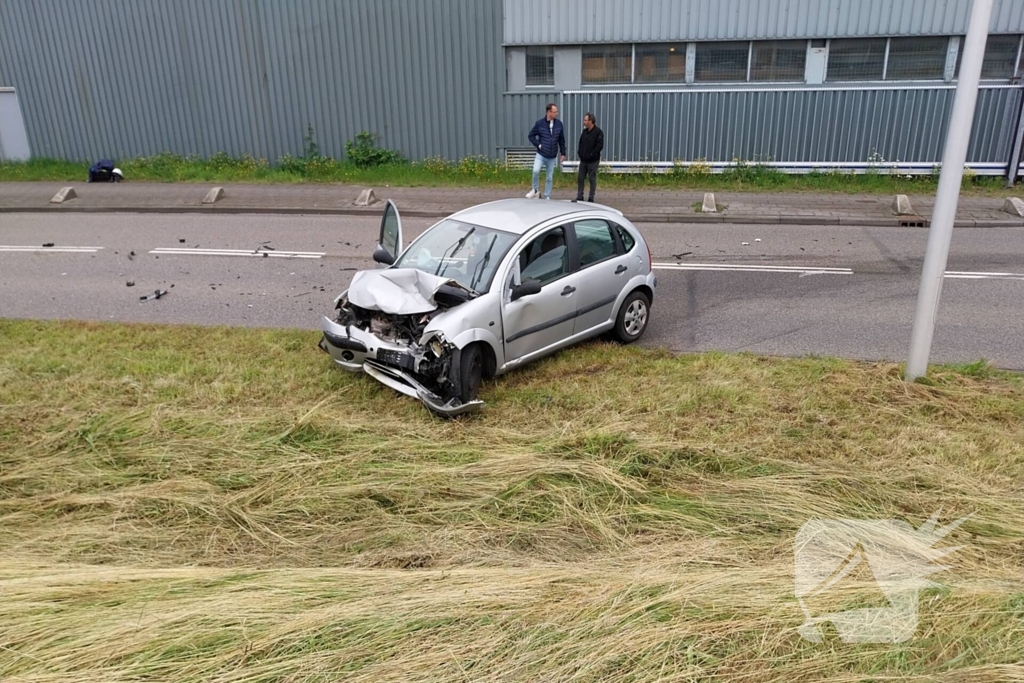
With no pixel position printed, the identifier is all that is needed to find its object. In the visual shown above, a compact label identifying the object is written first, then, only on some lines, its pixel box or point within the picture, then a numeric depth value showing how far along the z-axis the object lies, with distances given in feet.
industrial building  55.93
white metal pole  20.13
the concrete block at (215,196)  53.93
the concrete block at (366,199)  52.80
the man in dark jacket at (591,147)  49.01
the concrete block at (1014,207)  47.57
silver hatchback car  21.21
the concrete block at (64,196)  54.44
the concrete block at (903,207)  48.34
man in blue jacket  49.62
